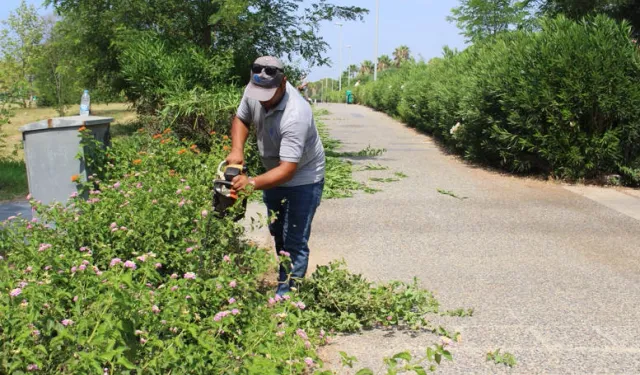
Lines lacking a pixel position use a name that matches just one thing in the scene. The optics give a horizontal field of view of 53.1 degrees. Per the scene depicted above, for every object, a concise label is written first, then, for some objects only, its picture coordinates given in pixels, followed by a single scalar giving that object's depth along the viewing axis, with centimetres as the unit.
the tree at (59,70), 1523
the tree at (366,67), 10550
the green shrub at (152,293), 239
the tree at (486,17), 2273
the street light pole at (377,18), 4498
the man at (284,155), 384
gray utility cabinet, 523
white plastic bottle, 1061
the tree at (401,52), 9847
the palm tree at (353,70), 10058
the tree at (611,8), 1327
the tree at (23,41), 2393
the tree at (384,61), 9654
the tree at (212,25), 1087
